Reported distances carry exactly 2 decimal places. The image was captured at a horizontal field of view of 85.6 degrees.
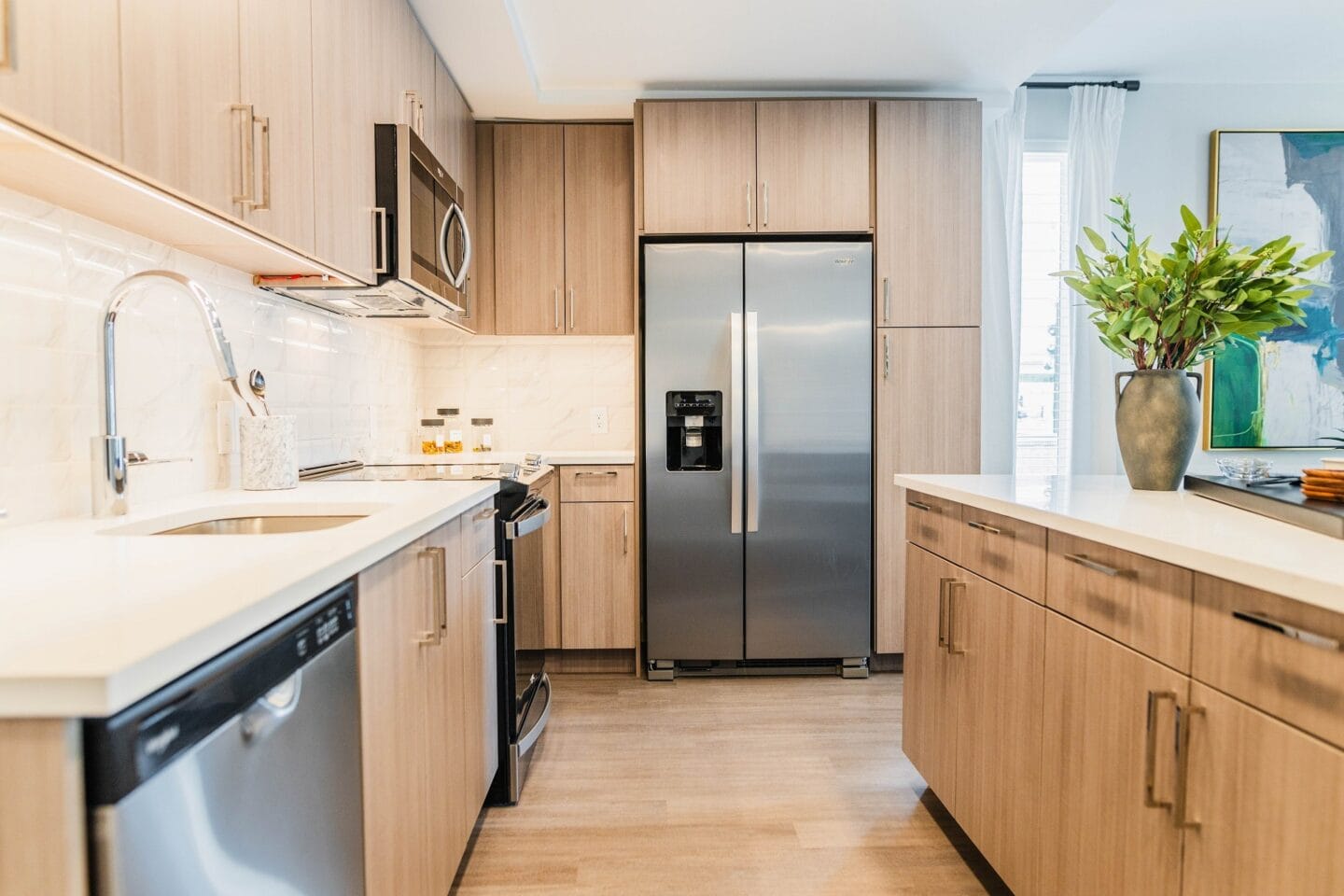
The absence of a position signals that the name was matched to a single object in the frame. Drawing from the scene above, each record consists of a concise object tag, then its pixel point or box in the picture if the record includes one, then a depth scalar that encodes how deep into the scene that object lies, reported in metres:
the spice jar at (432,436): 3.34
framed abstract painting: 3.50
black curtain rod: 3.46
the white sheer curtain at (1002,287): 3.48
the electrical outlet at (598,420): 3.59
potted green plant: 1.45
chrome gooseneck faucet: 1.26
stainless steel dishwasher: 0.57
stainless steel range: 2.04
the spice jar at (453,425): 3.47
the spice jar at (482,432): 3.54
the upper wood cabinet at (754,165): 3.04
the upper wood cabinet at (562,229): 3.28
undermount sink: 1.47
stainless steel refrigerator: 3.00
